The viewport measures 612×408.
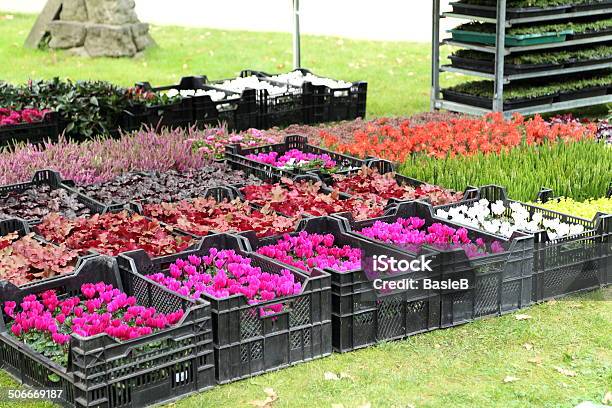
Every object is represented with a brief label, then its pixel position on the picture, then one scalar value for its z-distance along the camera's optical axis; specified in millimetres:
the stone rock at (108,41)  17312
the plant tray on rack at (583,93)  12828
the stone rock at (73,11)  17391
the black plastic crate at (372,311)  5867
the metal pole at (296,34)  13766
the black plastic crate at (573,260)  6656
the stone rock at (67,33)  17562
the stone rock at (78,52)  17500
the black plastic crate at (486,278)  6219
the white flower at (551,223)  7164
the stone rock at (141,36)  17812
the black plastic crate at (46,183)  8172
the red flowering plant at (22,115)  10172
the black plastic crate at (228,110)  11180
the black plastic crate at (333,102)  12070
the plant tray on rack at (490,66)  12266
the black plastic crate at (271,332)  5488
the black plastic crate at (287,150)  8867
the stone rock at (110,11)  16984
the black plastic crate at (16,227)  7219
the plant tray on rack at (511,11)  12078
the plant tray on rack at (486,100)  12359
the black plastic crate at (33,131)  10041
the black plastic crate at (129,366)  5016
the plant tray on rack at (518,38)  12156
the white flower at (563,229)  6955
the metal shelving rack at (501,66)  11992
